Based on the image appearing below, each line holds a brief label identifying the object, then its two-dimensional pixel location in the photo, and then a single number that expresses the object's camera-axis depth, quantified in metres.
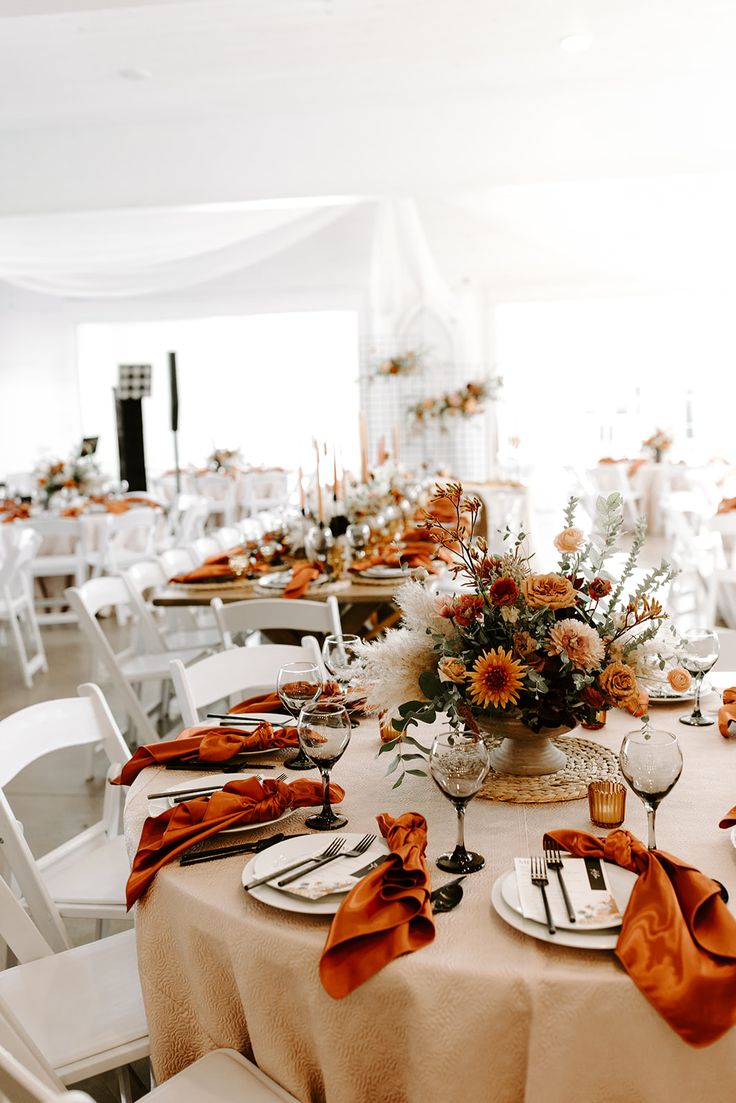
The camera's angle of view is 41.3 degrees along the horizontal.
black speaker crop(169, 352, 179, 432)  7.42
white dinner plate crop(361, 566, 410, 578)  4.29
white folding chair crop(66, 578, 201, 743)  3.73
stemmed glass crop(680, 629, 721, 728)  2.21
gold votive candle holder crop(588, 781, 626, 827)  1.71
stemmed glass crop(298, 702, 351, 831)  1.72
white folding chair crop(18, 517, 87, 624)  7.05
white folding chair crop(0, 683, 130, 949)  2.08
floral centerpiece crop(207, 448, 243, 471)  11.75
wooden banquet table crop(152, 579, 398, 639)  4.12
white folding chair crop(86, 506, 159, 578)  7.24
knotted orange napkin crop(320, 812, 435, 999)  1.33
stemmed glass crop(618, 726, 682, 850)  1.53
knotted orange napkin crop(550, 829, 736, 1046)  1.25
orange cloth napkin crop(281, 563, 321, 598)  4.09
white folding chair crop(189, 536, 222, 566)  5.12
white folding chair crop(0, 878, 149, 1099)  1.69
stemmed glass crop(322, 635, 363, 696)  2.09
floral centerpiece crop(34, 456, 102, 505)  8.44
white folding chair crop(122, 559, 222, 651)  4.33
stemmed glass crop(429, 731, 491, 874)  1.54
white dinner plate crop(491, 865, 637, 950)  1.34
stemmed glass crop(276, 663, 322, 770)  2.03
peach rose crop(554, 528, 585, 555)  1.84
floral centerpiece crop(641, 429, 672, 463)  10.64
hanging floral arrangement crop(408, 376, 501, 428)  10.62
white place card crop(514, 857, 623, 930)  1.38
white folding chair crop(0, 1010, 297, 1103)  1.37
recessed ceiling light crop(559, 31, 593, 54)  5.20
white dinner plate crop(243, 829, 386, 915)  1.46
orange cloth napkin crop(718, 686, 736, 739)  2.14
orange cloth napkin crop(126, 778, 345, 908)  1.65
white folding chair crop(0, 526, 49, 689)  5.79
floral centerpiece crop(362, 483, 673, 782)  1.75
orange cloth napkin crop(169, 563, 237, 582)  4.38
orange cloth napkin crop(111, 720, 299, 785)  2.08
